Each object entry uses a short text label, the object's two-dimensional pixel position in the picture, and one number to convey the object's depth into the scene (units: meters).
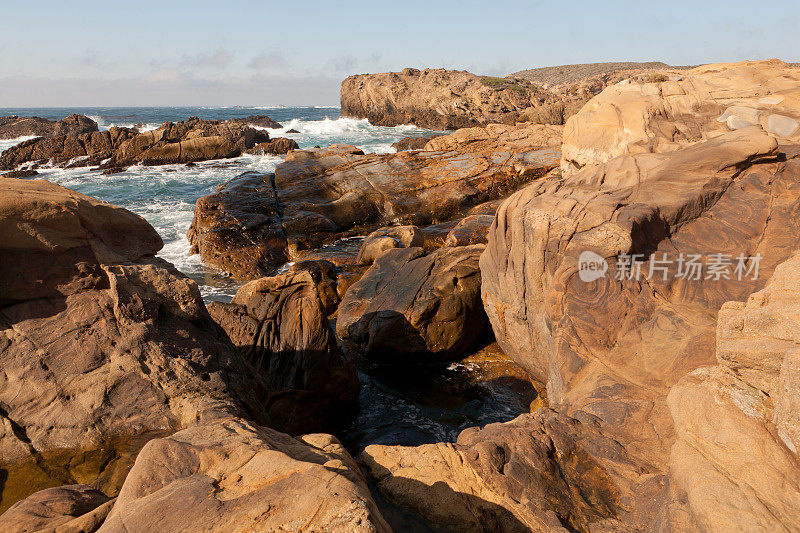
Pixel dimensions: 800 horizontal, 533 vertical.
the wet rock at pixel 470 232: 13.92
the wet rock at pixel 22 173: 33.11
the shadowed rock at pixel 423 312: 9.84
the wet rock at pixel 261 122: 65.69
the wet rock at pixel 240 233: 16.09
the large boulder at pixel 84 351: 4.44
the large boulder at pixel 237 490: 2.79
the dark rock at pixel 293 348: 7.30
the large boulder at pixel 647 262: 5.98
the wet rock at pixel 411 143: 37.45
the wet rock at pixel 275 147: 39.41
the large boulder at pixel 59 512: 3.12
